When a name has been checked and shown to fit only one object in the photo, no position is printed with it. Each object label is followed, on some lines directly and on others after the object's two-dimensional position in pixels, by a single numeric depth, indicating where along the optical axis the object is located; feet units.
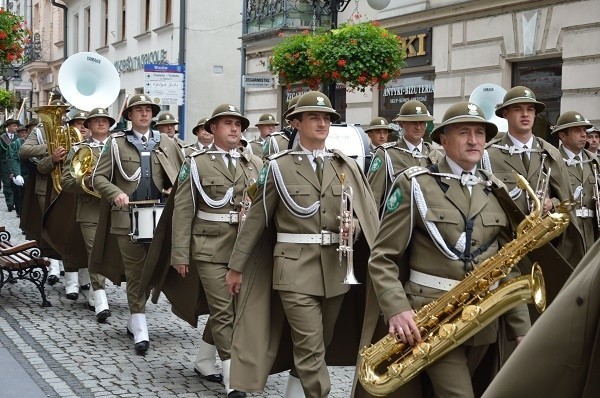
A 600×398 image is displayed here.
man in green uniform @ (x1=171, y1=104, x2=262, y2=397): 23.35
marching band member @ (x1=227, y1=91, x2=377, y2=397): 19.11
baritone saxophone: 14.08
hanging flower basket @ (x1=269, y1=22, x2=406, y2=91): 44.45
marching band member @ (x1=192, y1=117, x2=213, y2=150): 41.65
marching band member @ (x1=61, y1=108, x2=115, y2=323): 31.86
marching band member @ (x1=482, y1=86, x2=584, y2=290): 24.88
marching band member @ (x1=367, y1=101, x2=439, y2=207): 33.99
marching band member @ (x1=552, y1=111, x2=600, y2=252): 28.32
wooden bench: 34.71
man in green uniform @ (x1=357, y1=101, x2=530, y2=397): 15.02
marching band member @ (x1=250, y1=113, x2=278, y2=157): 49.65
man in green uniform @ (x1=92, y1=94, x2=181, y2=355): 28.32
